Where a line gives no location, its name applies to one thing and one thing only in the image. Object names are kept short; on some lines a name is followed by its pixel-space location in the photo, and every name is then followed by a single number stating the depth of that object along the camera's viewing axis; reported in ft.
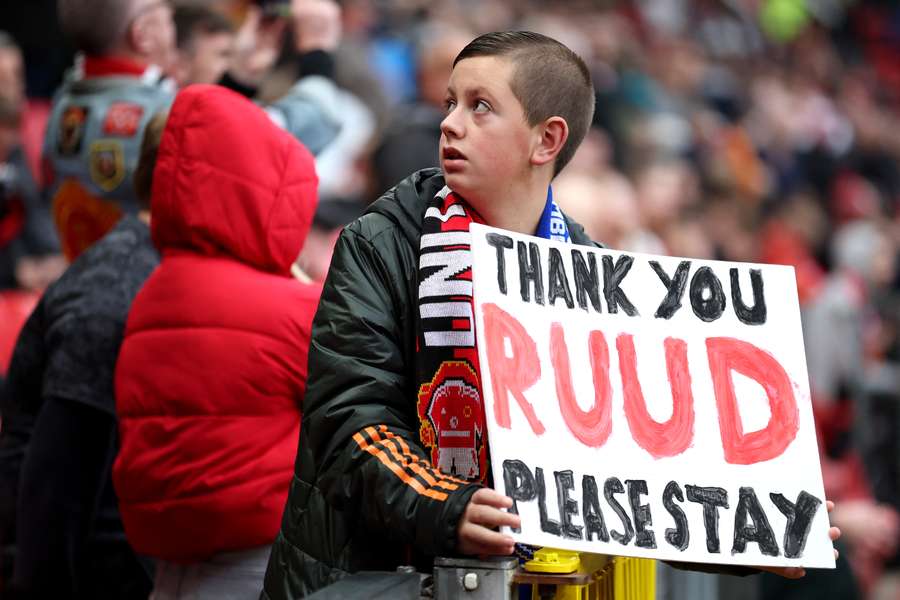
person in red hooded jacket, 17.72
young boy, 13.55
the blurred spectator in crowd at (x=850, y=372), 38.50
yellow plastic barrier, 12.52
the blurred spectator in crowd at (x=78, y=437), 19.62
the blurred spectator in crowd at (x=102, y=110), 24.93
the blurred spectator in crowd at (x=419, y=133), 31.40
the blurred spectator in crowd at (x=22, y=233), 39.01
